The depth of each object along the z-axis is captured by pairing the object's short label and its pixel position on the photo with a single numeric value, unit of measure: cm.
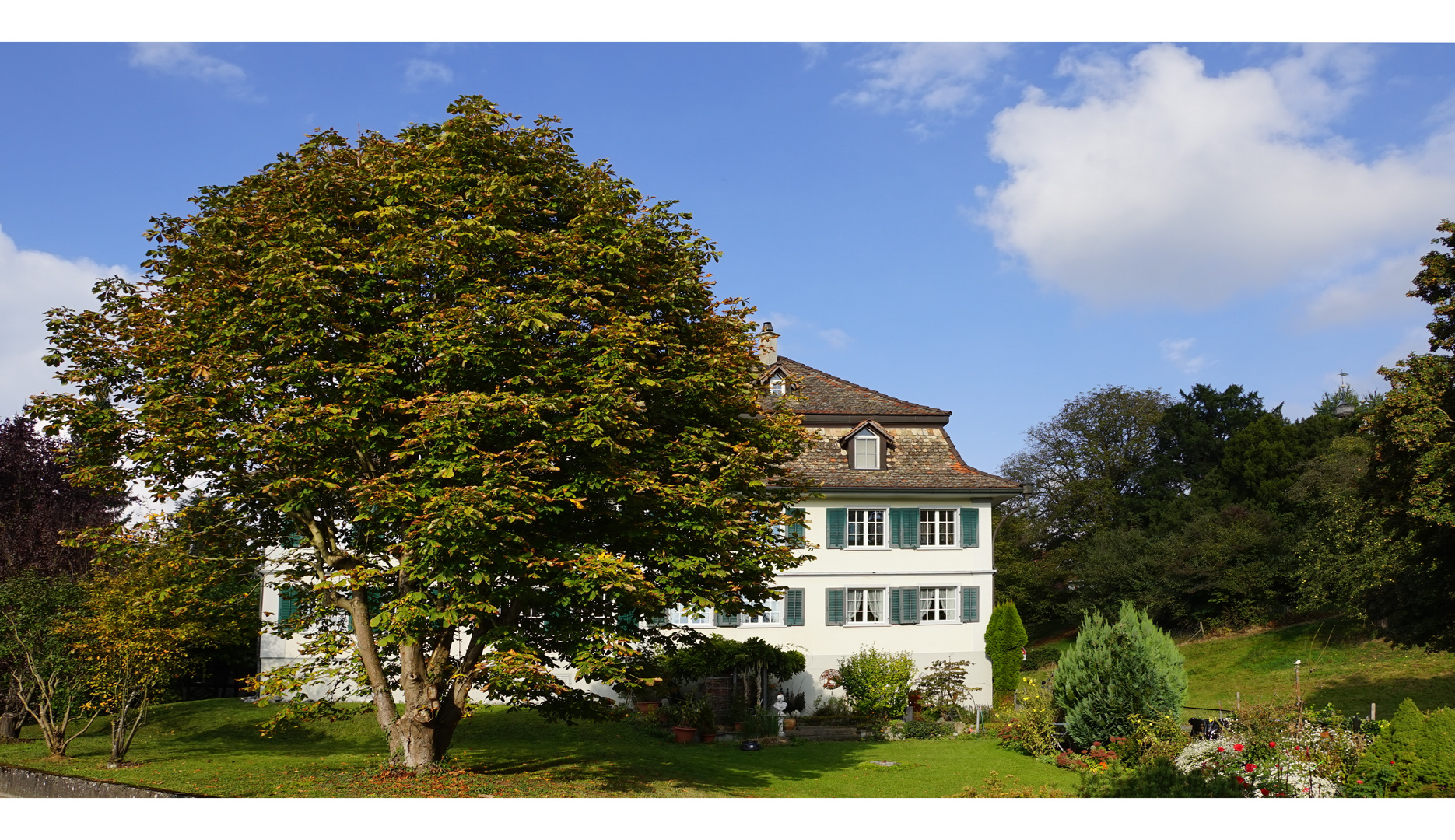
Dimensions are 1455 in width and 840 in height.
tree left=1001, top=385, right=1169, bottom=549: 6134
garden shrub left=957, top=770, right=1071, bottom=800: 1406
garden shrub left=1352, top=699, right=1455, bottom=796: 1206
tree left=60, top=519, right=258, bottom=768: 1513
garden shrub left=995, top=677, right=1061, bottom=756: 2189
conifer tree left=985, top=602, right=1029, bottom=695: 2958
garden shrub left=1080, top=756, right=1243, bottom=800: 1139
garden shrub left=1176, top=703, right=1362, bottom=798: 1339
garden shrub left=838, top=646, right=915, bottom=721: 2789
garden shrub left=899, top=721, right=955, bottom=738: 2644
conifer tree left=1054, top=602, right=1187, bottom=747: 2034
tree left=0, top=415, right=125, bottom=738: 2393
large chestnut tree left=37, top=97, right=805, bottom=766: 1279
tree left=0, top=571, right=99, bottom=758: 1923
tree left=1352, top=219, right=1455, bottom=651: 1936
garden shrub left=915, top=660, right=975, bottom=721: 2864
